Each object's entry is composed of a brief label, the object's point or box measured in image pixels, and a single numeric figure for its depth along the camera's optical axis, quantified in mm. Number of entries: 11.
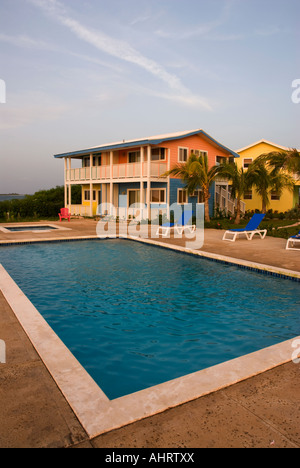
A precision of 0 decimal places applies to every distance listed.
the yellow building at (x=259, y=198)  30125
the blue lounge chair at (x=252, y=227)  14453
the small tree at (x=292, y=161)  16422
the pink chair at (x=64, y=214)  24000
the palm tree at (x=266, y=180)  20688
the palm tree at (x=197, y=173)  20375
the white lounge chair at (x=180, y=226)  15742
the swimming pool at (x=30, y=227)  18984
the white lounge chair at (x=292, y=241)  11839
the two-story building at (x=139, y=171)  22188
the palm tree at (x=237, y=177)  20266
